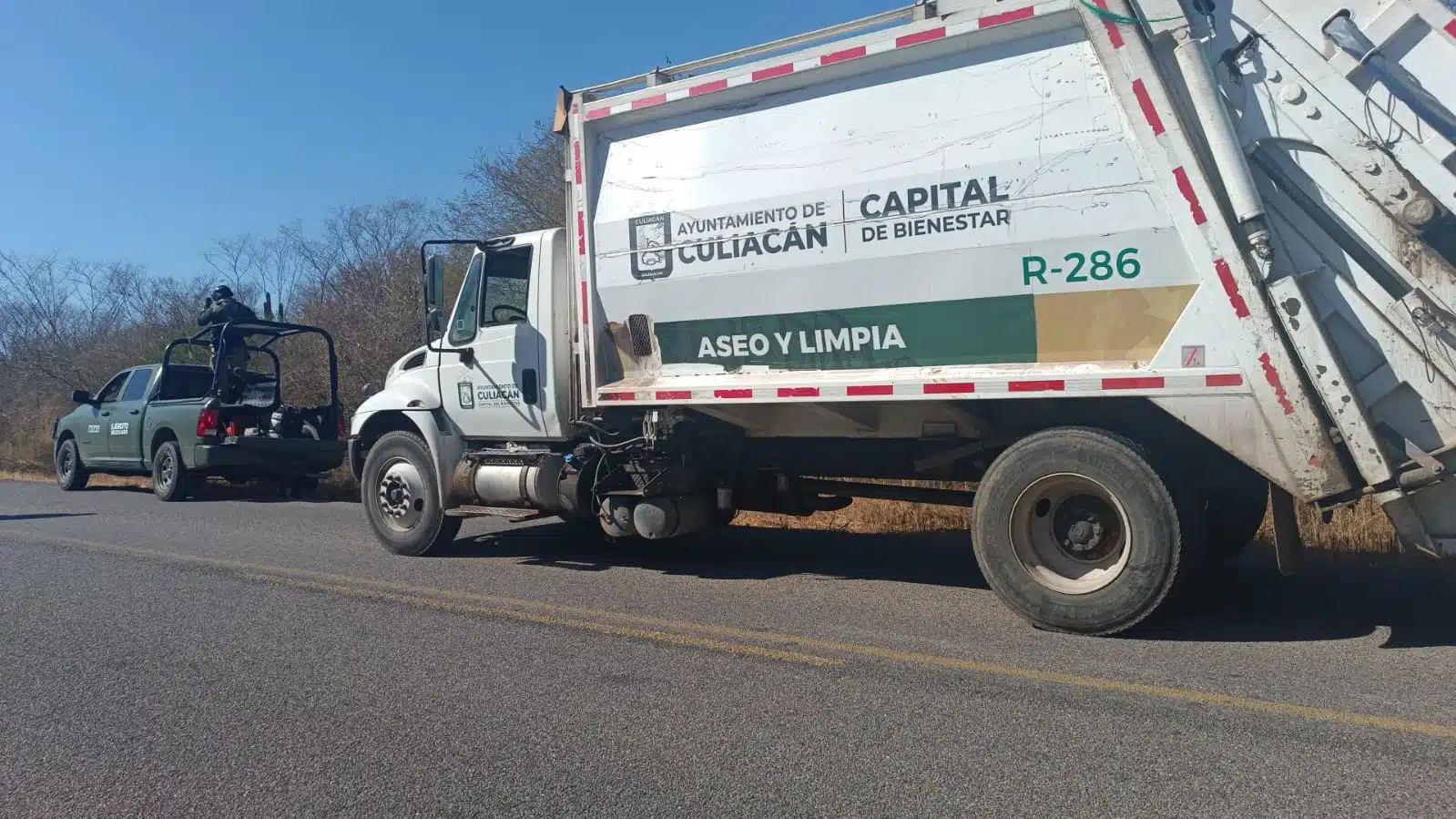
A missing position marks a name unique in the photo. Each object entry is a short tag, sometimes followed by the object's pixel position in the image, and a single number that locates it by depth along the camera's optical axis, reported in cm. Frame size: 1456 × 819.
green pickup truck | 1394
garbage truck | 521
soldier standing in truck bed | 1448
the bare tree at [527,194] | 1802
